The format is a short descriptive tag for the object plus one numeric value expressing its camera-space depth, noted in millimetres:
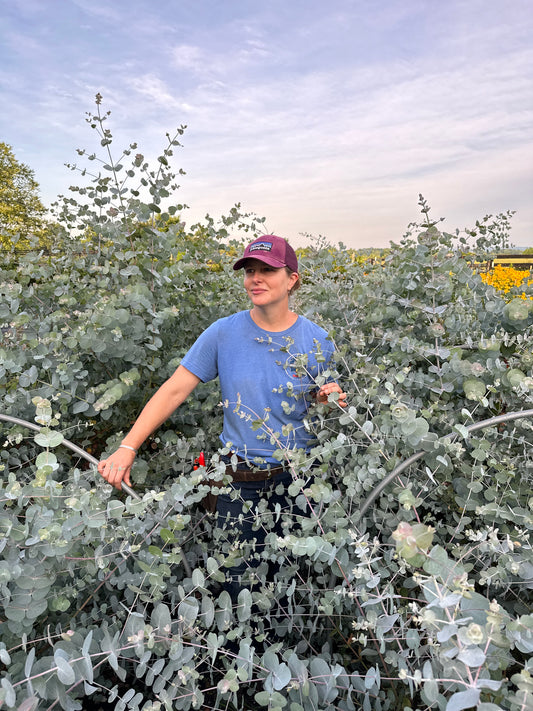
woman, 2188
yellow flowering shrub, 5895
